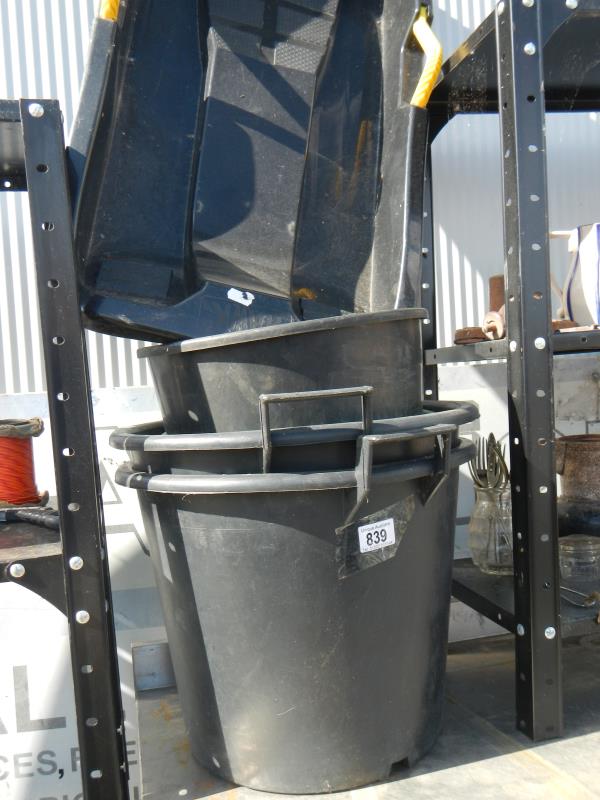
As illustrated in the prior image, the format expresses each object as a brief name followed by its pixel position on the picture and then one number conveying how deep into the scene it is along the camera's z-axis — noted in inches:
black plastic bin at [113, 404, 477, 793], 43.9
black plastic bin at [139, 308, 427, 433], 45.2
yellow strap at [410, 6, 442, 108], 57.4
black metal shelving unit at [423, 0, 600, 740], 50.2
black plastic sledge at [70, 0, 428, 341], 55.8
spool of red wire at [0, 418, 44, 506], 57.1
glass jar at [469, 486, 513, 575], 68.3
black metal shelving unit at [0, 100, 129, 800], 43.3
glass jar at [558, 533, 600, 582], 65.5
